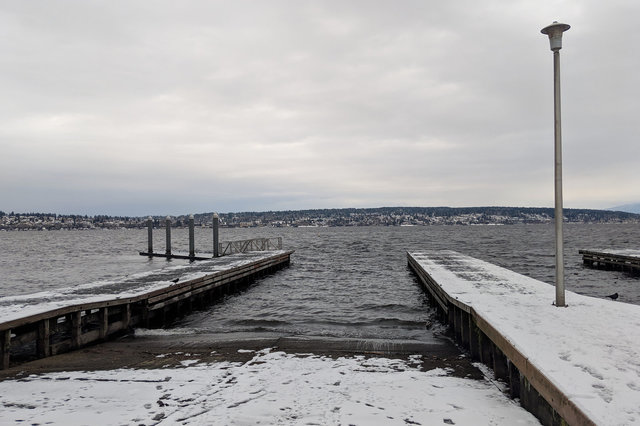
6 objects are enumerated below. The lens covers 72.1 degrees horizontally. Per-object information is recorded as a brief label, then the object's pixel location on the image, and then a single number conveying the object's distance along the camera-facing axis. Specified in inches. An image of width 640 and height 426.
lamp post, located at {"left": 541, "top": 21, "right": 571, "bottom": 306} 361.7
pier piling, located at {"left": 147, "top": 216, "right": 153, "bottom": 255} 1871.3
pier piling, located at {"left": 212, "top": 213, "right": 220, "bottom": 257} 1403.8
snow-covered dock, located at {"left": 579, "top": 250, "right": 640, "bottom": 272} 1121.4
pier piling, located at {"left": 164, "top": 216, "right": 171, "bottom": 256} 1753.2
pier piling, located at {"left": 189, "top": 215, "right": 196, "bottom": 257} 1530.5
